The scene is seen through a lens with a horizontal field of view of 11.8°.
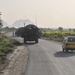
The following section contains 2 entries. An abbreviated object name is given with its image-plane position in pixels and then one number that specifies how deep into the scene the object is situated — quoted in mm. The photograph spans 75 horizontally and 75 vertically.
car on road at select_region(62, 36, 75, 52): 35906
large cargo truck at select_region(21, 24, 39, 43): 57850
